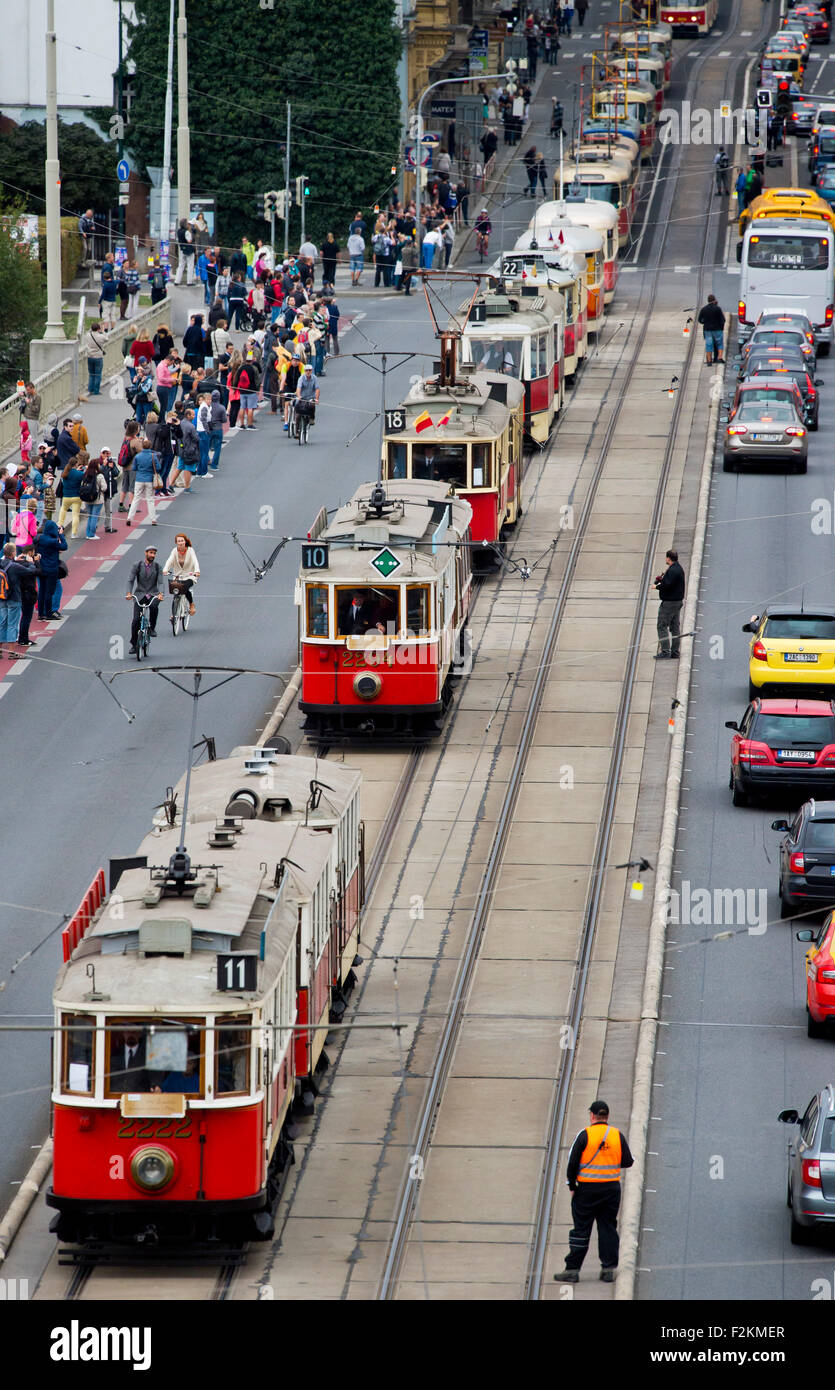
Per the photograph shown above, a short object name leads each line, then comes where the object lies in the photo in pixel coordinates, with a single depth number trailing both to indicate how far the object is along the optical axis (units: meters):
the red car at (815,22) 121.00
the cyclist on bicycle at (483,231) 79.06
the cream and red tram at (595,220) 72.06
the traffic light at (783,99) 99.81
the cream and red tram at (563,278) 61.12
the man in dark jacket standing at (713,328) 62.75
